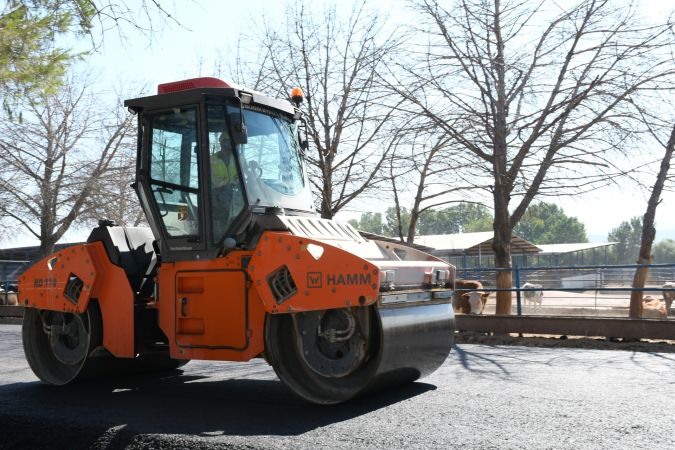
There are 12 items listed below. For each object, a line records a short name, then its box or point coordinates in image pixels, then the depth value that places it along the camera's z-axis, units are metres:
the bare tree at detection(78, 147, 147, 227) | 20.52
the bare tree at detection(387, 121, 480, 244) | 12.72
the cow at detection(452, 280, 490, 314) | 15.65
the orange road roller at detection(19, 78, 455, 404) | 5.68
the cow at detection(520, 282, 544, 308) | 18.88
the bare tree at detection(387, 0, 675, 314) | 11.73
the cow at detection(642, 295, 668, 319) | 16.57
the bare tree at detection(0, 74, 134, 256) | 20.80
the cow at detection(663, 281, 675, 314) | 16.47
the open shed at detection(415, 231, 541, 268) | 37.00
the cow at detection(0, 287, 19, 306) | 21.03
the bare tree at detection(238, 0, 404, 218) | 14.22
